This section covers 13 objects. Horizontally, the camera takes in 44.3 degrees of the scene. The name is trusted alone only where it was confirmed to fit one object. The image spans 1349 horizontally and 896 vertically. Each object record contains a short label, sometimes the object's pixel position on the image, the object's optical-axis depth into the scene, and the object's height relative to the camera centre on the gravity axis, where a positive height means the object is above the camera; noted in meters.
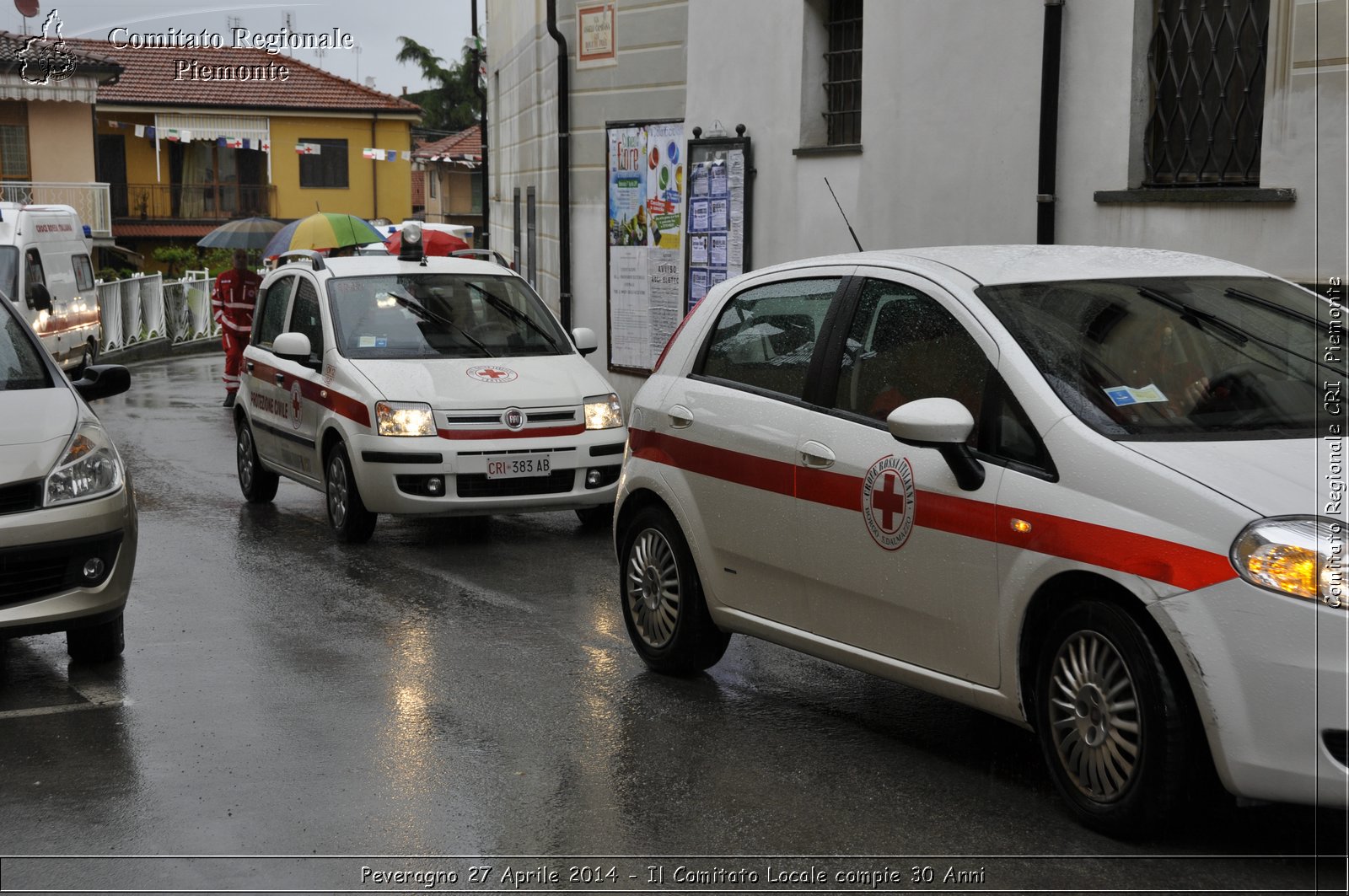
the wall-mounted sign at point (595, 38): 16.88 +2.32
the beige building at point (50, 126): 43.62 +3.97
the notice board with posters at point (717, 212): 14.54 +0.44
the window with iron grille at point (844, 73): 13.55 +1.55
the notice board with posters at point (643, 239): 15.65 +0.23
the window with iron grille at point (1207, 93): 9.62 +0.98
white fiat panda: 10.07 -0.83
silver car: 6.66 -1.04
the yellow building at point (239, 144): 53.69 +4.10
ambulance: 20.42 -0.11
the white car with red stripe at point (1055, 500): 4.35 -0.73
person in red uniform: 20.12 -0.53
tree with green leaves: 88.62 +9.12
